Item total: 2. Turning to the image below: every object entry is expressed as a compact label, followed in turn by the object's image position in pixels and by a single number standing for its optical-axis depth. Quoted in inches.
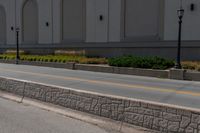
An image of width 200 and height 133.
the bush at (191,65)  719.1
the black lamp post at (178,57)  701.9
